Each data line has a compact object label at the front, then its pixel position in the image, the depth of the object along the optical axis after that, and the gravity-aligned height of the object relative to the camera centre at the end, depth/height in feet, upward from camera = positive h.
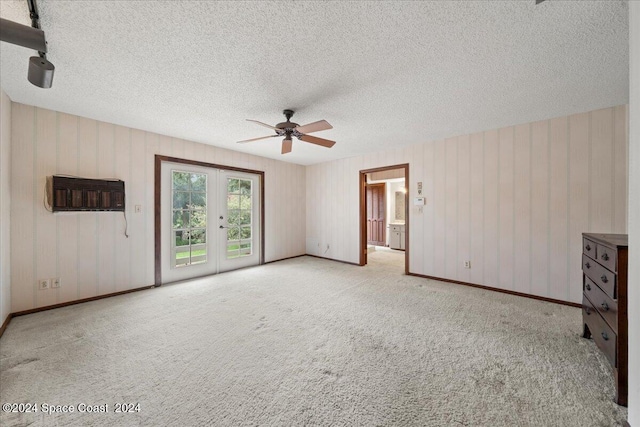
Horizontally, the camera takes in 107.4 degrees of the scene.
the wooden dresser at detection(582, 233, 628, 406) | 4.86 -2.05
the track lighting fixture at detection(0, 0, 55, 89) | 4.28 +3.38
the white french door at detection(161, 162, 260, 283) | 13.17 -0.49
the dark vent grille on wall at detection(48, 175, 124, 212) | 9.41 +0.79
